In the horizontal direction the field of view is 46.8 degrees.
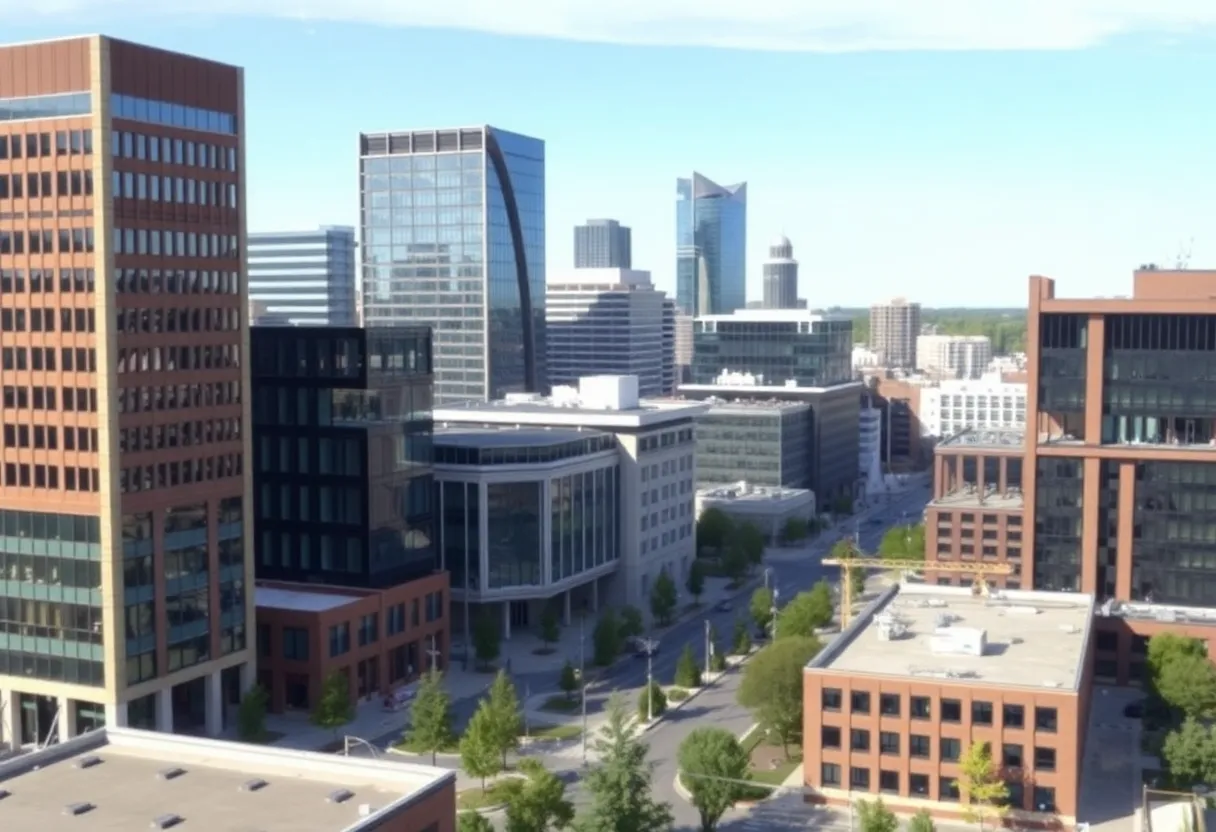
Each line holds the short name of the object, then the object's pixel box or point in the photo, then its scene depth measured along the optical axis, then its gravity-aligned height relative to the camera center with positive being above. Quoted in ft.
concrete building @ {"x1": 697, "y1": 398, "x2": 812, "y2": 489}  606.14 -53.13
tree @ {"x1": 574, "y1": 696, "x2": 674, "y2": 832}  207.62 -70.74
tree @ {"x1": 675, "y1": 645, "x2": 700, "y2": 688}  323.98 -80.85
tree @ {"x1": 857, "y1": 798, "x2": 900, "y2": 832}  210.59 -75.15
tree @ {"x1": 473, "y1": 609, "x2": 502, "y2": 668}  340.39 -77.07
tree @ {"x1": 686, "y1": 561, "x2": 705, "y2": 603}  435.12 -79.86
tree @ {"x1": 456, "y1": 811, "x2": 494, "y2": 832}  196.44 -70.09
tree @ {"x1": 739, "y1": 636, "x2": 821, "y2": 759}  278.05 -73.02
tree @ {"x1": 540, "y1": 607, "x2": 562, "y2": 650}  367.66 -80.33
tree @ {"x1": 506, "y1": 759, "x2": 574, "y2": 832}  213.87 -74.17
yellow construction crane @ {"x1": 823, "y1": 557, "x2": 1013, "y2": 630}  362.74 -67.18
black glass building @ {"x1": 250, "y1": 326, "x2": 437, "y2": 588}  327.06 -30.45
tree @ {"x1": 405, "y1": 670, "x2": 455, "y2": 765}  260.83 -74.43
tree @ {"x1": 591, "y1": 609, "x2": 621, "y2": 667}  343.67 -78.19
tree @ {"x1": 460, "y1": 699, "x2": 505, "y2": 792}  247.29 -75.46
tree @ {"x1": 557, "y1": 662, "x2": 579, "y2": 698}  317.22 -81.01
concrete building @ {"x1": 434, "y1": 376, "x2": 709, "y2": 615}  428.56 -41.05
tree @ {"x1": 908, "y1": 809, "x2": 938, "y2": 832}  208.64 -74.71
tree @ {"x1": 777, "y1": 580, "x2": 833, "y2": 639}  350.23 -74.02
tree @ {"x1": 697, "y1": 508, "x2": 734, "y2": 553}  503.61 -74.30
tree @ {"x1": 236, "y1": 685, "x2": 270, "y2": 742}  274.57 -77.56
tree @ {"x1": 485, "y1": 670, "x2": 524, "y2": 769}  255.91 -72.73
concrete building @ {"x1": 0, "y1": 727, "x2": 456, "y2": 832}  161.68 -57.40
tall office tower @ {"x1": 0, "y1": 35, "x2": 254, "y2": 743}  262.26 -11.76
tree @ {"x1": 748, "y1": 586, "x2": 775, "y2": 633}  381.60 -77.40
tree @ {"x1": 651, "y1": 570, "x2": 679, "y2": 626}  394.52 -77.94
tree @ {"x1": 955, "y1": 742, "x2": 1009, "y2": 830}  233.55 -77.45
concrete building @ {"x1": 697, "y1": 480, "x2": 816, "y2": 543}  557.33 -73.19
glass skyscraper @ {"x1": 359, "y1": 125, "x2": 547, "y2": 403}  645.10 +54.85
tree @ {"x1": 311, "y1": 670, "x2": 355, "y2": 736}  277.85 -76.34
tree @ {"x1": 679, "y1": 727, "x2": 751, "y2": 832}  231.09 -74.73
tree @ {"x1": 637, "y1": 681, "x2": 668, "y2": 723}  300.40 -82.00
